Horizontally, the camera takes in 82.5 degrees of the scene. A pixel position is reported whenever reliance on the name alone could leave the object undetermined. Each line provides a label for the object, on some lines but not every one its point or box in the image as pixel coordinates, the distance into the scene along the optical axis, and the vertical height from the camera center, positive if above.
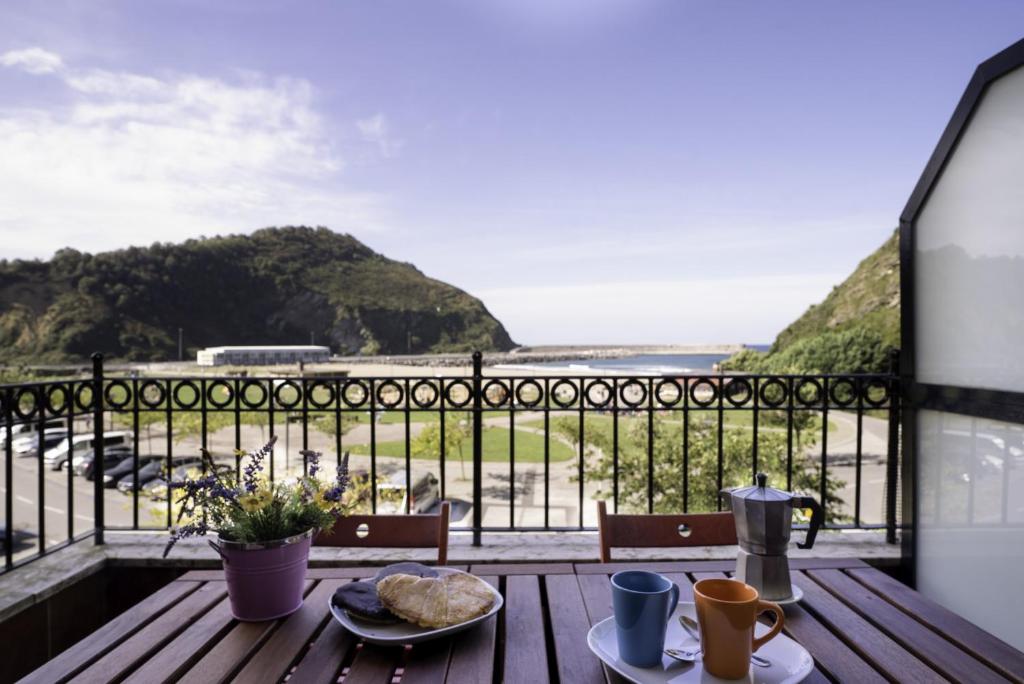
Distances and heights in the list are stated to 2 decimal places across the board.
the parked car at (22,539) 17.81 -6.57
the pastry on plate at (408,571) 1.24 -0.51
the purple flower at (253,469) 1.12 -0.27
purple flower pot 1.12 -0.48
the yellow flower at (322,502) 1.18 -0.34
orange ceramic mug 0.83 -0.43
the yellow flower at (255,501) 1.11 -0.32
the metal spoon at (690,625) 1.02 -0.51
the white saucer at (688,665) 0.87 -0.52
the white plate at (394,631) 0.99 -0.53
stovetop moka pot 1.15 -0.40
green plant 1.08 -0.34
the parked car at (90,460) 24.33 -5.74
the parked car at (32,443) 29.28 -5.81
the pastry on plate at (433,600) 1.05 -0.50
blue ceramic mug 0.89 -0.44
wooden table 0.94 -0.56
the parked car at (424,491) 18.86 -5.51
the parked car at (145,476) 20.72 -5.78
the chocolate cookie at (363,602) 1.07 -0.52
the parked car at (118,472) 24.30 -6.04
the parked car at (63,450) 26.42 -5.61
